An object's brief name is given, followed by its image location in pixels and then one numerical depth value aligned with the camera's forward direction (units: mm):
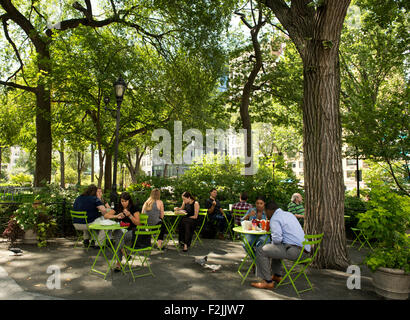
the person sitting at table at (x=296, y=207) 8742
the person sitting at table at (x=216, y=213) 9812
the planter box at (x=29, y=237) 8438
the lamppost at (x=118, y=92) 10555
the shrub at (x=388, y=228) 5102
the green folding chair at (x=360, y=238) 9372
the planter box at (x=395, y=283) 4934
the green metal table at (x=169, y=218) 8486
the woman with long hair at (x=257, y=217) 6137
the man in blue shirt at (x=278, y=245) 5332
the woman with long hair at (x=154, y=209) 7933
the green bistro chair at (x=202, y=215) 9164
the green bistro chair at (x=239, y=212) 8866
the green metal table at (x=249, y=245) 5840
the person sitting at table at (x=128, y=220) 6219
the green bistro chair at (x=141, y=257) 5727
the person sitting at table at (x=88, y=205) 7957
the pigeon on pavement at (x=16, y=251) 7182
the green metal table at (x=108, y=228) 5902
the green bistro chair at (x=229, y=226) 10144
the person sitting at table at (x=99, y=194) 8991
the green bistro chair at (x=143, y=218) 7311
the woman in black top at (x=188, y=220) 8320
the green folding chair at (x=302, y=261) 5141
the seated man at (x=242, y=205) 9078
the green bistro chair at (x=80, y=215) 7707
